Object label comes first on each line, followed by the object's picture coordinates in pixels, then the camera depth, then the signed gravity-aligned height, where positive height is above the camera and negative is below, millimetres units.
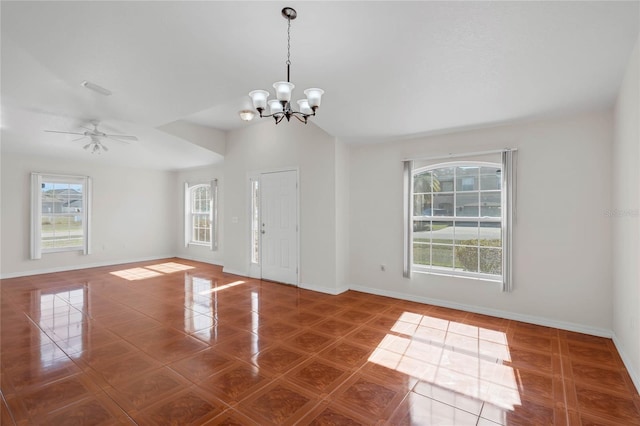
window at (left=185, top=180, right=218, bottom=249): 7266 +9
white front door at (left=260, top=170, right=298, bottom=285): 5375 -210
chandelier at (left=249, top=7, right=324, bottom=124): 2295 +977
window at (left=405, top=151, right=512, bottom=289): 3869 -41
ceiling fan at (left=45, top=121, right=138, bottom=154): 4614 +1238
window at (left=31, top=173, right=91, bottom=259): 6039 +17
